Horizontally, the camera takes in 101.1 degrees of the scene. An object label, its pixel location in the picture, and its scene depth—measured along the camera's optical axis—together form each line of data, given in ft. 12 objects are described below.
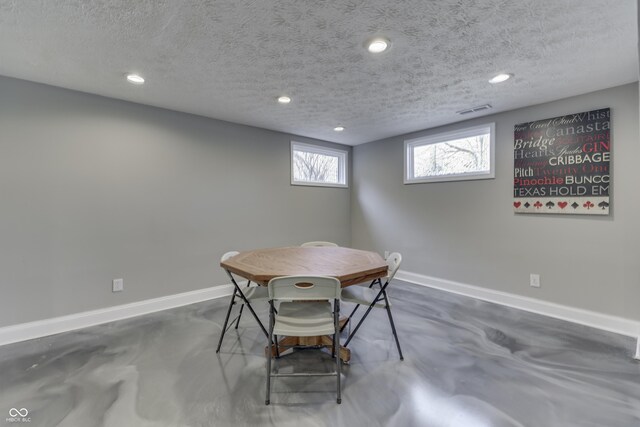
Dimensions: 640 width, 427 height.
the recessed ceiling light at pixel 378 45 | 5.82
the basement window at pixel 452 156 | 11.05
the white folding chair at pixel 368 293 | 6.73
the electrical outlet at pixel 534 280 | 9.67
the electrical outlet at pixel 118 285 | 9.11
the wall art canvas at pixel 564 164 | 8.38
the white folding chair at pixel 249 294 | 7.00
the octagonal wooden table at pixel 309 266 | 5.91
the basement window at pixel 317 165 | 14.07
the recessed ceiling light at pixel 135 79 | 7.43
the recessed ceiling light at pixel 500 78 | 7.43
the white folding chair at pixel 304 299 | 5.32
